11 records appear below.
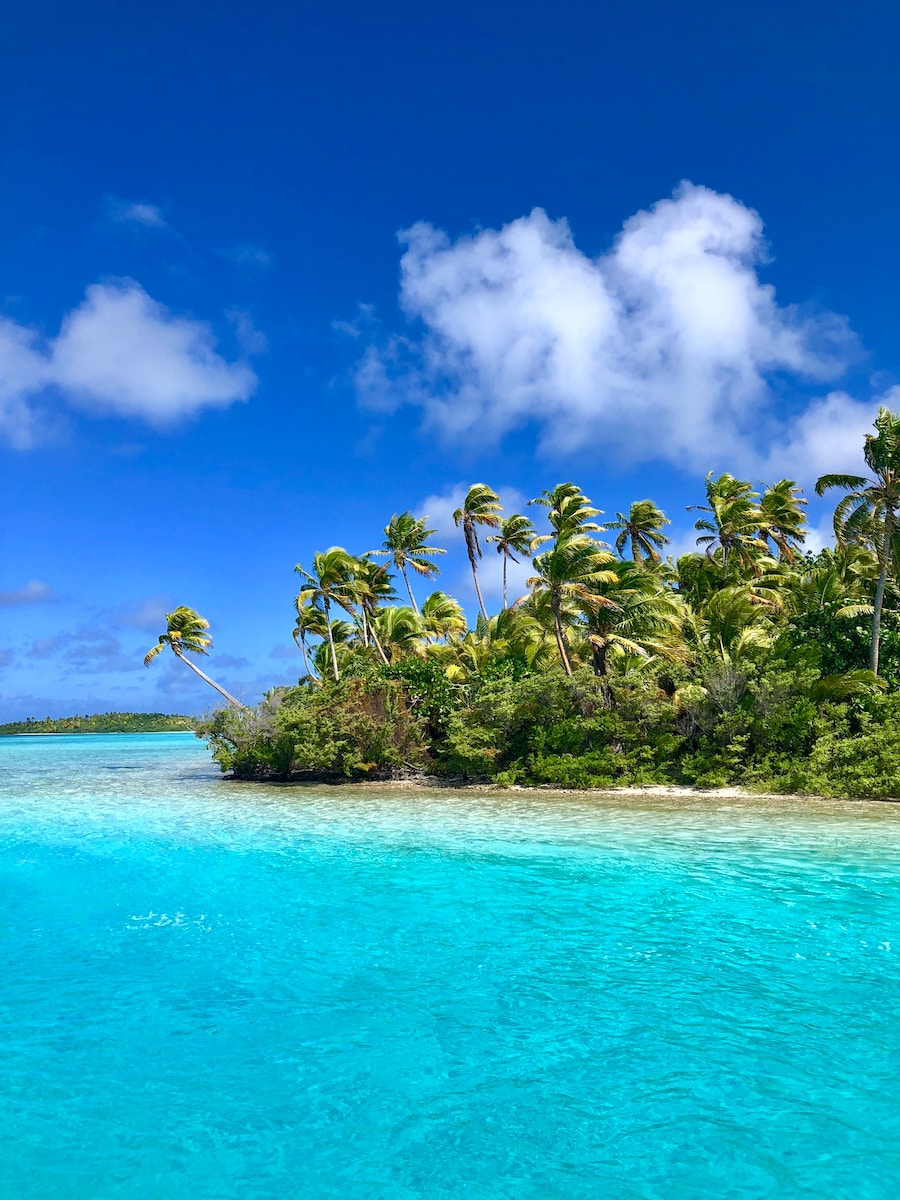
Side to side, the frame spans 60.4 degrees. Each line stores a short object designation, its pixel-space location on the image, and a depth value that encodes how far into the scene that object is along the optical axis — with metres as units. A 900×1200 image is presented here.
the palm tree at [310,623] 43.69
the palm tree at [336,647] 44.22
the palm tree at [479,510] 44.16
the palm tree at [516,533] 43.97
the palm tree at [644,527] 42.50
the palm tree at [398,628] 41.19
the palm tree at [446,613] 47.38
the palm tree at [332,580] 37.88
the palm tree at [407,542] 43.75
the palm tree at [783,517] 44.53
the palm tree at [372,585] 41.41
